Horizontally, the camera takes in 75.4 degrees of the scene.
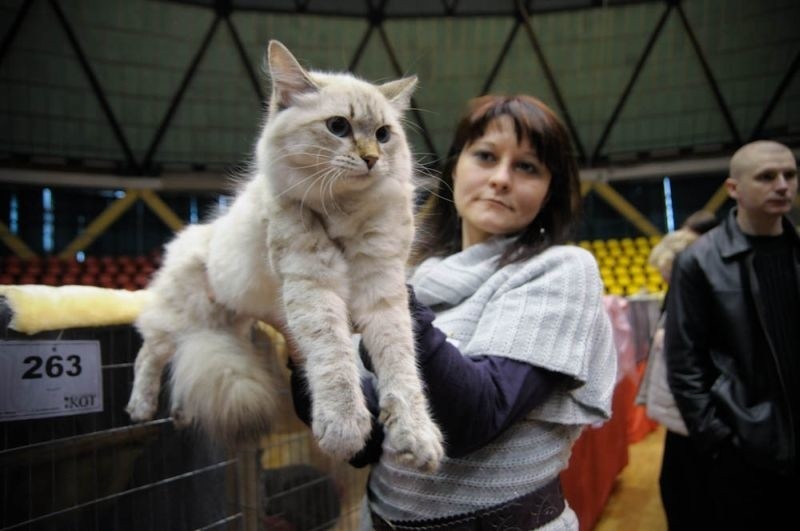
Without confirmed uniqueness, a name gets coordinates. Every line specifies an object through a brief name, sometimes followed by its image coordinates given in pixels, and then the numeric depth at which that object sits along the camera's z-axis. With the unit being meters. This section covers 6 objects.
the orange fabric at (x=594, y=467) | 1.67
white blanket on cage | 0.67
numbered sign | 0.65
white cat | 0.63
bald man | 1.26
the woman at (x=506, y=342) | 0.75
